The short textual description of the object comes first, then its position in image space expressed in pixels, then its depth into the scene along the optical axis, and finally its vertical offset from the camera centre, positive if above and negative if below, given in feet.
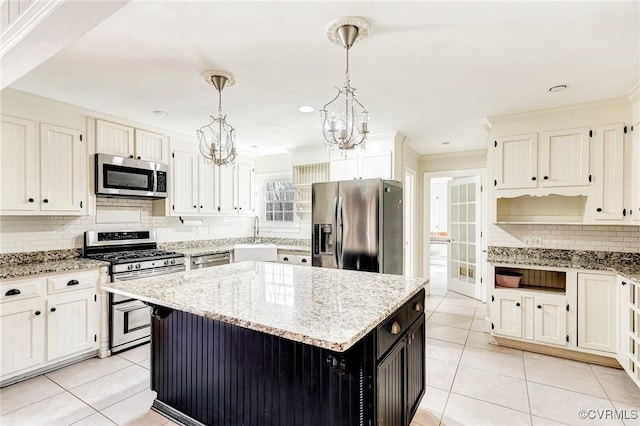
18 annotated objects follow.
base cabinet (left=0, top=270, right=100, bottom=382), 8.38 -3.14
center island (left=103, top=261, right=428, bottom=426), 4.61 -2.37
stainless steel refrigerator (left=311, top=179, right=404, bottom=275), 11.74 -0.55
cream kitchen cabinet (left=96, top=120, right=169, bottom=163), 11.23 +2.54
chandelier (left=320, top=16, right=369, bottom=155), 5.95 +1.93
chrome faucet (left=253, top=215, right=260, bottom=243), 18.61 -1.02
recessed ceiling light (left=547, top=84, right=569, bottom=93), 8.87 +3.46
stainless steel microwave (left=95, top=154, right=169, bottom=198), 10.98 +1.20
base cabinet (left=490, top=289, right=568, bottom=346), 10.16 -3.43
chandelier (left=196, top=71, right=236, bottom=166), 8.17 +1.87
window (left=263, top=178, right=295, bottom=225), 17.39 +0.53
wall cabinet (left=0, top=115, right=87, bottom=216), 9.09 +1.23
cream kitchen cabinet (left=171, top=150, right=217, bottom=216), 13.60 +1.09
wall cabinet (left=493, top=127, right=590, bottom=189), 10.43 +1.76
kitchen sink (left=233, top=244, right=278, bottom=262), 14.99 -1.99
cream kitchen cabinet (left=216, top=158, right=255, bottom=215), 15.65 +1.12
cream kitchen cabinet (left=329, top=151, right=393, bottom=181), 13.66 +2.01
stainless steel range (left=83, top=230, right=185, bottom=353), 10.47 -1.99
